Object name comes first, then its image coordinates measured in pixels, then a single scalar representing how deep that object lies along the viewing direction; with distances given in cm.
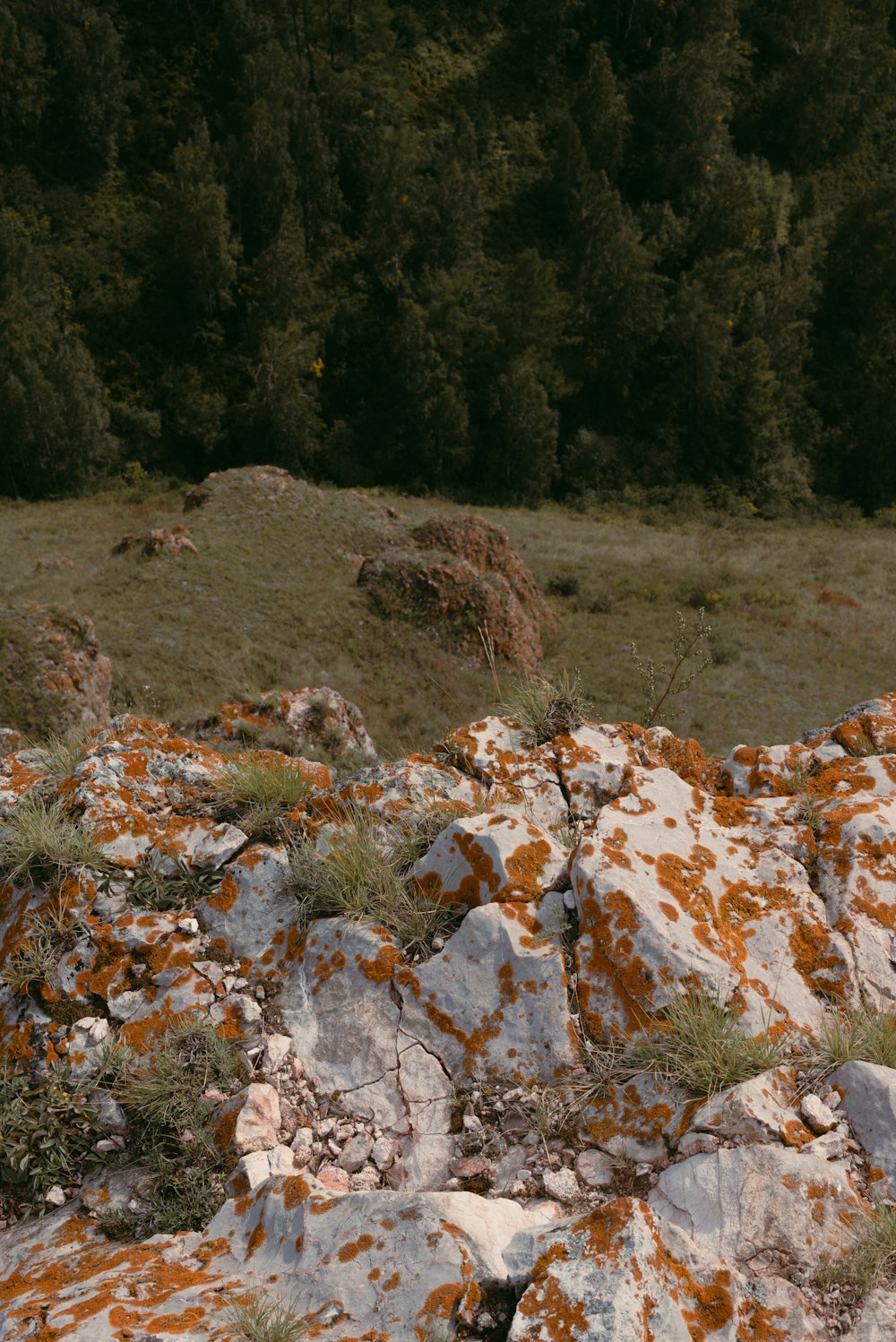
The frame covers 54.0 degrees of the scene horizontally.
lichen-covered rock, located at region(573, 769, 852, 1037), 313
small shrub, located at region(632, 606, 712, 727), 552
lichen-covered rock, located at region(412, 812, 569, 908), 356
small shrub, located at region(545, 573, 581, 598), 2645
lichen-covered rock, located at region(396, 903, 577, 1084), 310
